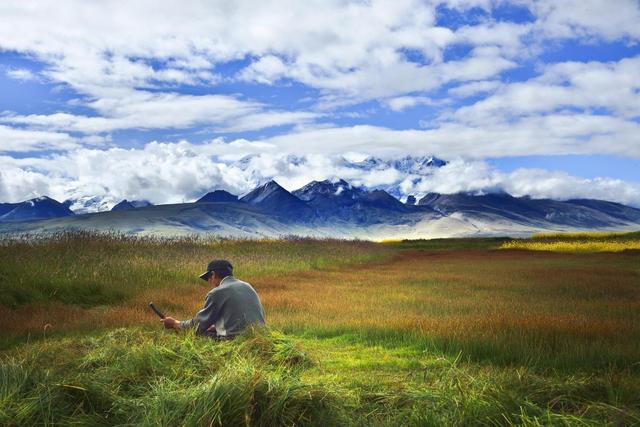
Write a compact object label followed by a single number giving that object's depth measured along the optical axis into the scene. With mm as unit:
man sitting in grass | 9558
